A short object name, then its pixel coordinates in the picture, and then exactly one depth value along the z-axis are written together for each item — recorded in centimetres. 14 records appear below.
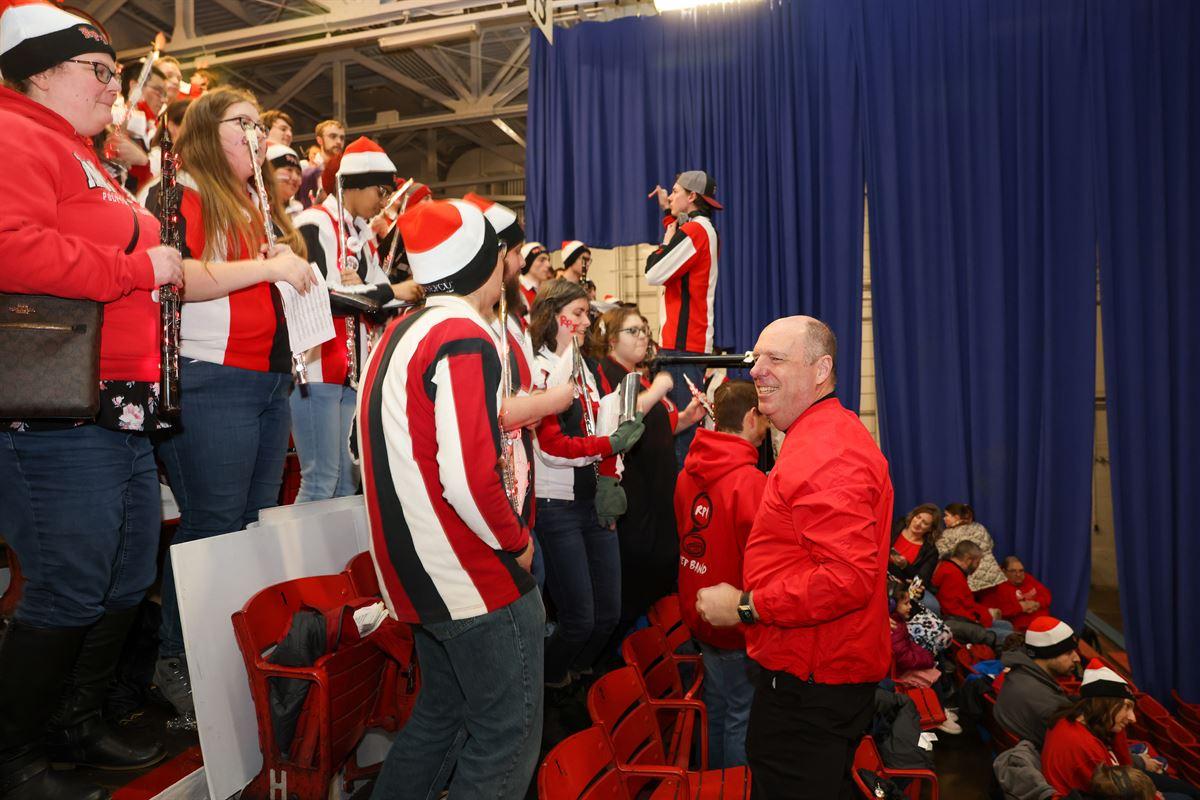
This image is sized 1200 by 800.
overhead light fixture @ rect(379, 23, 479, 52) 630
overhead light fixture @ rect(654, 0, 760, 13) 547
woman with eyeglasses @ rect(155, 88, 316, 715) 201
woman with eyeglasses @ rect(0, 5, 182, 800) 150
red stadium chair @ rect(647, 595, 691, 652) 344
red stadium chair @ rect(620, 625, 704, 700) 279
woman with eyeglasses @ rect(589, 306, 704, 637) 352
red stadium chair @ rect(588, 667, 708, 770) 218
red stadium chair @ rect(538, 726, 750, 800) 173
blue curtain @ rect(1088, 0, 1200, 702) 472
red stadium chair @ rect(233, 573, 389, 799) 191
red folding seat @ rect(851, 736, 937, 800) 238
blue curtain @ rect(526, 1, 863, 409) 529
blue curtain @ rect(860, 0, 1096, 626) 498
